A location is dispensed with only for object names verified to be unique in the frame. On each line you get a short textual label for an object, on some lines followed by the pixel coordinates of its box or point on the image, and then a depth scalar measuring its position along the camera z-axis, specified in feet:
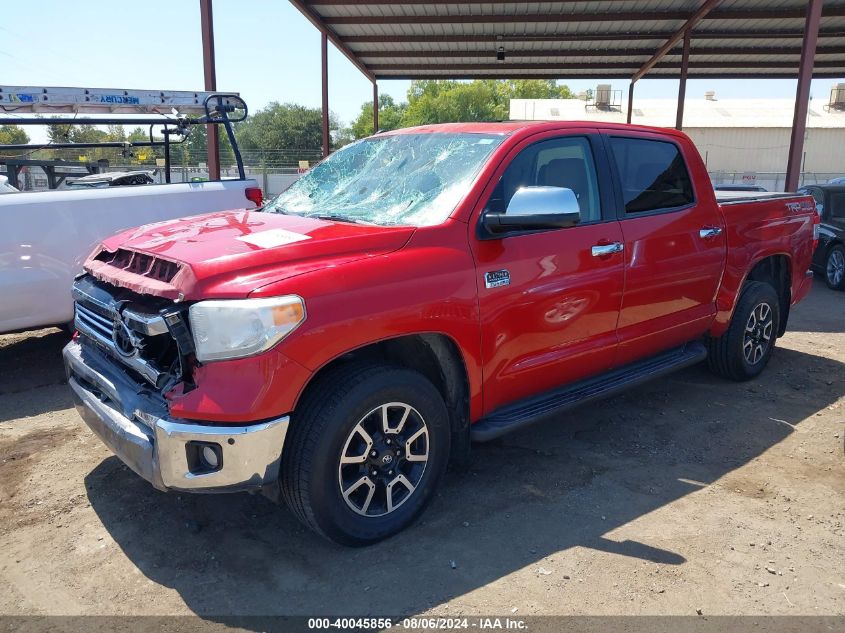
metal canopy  42.96
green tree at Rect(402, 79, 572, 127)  268.00
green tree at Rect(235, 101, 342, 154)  250.78
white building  132.57
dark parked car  32.71
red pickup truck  8.93
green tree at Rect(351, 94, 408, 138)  297.94
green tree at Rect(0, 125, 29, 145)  71.78
